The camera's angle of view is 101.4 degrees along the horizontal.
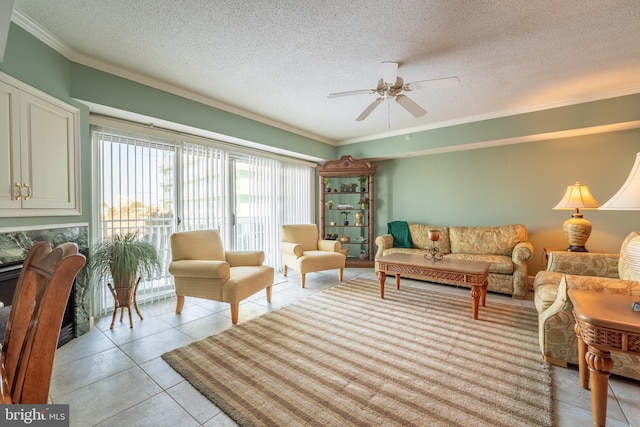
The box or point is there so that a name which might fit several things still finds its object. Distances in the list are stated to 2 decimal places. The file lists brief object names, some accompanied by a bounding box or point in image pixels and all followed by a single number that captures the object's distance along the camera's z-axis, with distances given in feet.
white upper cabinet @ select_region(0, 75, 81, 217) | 6.08
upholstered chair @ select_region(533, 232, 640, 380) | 5.60
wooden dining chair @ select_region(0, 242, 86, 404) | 2.27
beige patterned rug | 4.89
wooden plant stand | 8.39
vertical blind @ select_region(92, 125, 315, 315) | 9.39
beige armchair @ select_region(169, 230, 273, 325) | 8.62
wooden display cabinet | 16.84
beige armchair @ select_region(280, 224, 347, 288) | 12.93
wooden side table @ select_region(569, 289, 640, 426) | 3.78
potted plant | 8.21
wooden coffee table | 8.91
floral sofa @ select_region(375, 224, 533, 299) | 11.17
